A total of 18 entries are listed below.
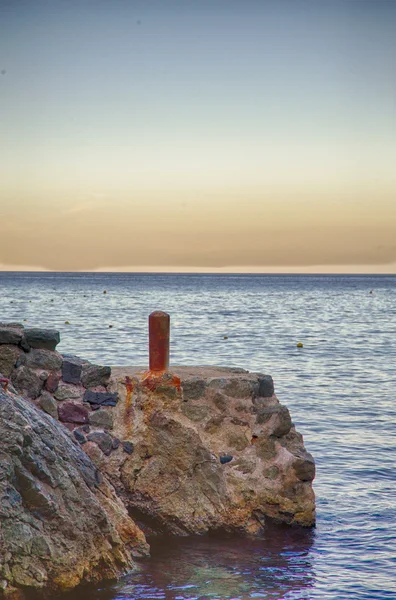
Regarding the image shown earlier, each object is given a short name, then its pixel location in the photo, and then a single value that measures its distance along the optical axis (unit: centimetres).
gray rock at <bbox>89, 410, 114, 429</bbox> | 1891
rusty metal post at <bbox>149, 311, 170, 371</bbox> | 1959
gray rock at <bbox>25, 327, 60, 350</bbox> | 1889
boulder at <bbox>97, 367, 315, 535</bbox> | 1861
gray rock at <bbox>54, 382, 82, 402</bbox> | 1877
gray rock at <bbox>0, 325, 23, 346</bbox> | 1820
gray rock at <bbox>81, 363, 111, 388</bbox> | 1920
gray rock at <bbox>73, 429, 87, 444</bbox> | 1842
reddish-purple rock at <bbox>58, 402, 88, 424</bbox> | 1866
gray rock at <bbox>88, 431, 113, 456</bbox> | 1861
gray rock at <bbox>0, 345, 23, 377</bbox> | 1817
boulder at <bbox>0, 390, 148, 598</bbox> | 1349
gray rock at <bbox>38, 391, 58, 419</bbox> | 1834
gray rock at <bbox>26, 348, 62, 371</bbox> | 1864
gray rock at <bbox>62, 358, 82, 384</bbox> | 1895
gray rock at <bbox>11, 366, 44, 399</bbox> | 1814
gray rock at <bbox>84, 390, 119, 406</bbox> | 1908
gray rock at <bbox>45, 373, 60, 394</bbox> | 1862
